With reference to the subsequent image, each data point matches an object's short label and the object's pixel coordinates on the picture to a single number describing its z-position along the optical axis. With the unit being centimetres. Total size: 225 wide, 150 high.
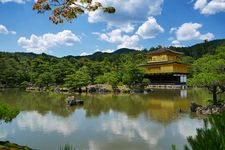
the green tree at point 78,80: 2436
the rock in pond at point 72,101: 1479
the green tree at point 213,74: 1009
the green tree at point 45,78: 2941
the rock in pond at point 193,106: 1138
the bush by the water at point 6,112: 511
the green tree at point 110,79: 2416
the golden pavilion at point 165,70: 3040
